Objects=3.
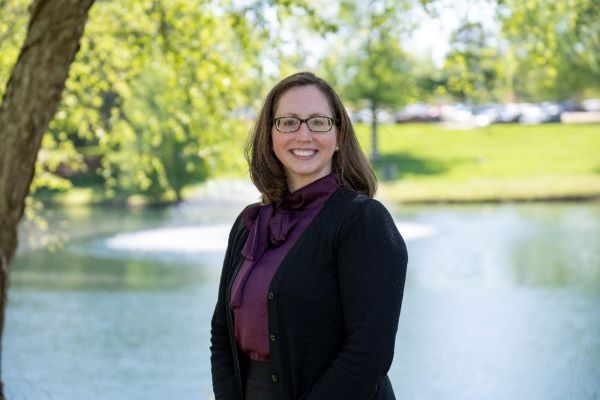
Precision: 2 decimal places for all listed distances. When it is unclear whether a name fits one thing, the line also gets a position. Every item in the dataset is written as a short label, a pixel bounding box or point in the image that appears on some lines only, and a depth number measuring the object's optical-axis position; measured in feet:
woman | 6.96
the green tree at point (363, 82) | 101.09
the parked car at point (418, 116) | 174.81
